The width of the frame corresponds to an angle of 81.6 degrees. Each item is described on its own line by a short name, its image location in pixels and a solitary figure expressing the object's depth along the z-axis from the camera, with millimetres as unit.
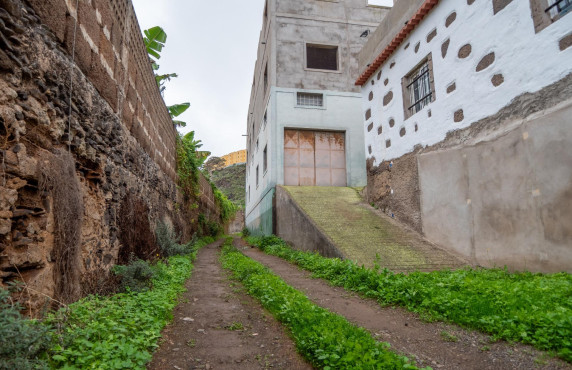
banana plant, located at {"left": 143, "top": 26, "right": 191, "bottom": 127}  11653
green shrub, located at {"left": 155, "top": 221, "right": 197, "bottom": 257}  7828
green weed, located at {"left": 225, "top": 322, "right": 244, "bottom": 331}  3848
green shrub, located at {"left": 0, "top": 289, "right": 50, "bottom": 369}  1923
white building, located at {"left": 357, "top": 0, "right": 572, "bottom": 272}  4836
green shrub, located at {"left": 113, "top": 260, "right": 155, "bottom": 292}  4676
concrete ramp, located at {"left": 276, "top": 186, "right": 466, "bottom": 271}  6656
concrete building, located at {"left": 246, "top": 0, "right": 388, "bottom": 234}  13953
